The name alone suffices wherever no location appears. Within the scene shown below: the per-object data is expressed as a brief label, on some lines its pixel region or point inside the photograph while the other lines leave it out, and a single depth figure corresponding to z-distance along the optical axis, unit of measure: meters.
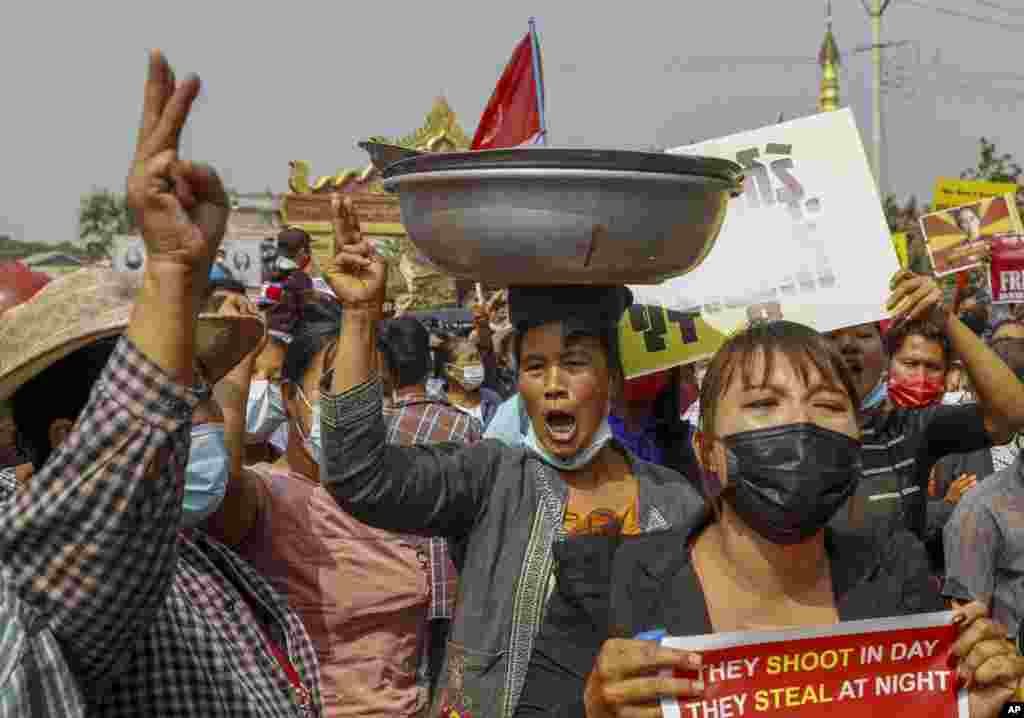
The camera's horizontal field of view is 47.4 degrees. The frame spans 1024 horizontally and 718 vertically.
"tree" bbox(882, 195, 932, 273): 24.94
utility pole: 28.88
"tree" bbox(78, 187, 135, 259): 62.62
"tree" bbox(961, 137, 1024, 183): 27.03
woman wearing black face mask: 2.11
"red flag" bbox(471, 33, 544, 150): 3.97
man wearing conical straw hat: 1.48
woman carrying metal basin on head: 2.80
